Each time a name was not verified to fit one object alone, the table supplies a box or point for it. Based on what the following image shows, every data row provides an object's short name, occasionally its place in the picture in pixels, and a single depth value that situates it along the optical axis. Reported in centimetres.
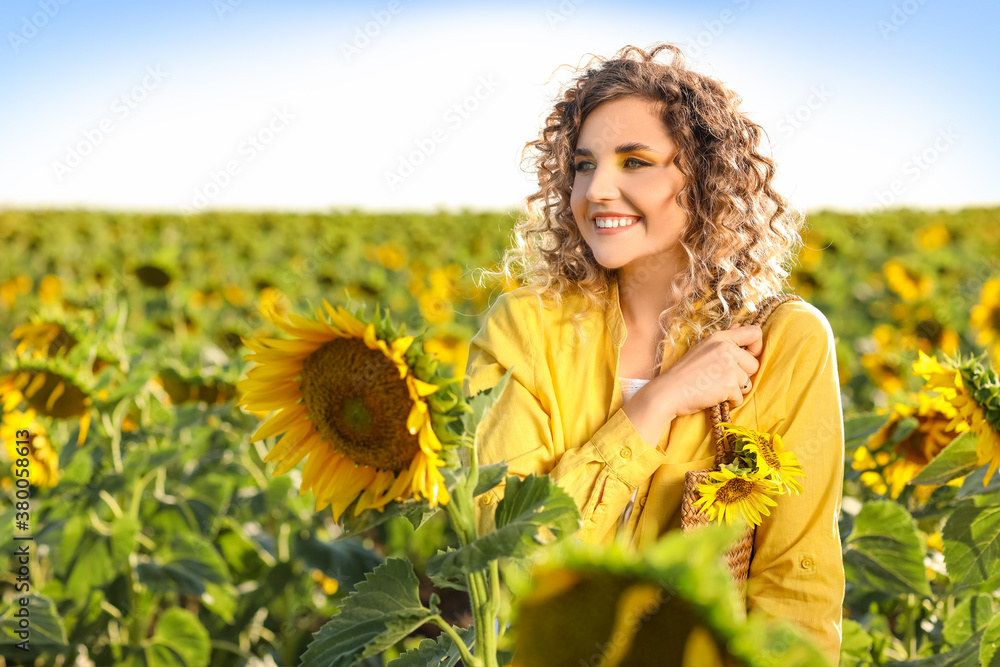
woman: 153
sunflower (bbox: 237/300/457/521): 98
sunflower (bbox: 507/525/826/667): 51
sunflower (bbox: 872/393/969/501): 210
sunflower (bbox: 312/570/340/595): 340
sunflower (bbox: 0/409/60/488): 258
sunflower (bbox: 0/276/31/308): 818
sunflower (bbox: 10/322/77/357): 263
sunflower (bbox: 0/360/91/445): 222
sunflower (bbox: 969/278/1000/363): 409
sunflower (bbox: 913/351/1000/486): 158
